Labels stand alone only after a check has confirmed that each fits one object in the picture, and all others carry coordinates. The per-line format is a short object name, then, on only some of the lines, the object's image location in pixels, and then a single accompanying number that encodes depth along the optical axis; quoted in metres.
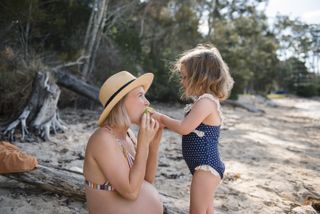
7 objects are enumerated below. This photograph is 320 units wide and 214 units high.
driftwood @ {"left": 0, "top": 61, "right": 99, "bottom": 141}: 6.54
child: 2.69
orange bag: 3.53
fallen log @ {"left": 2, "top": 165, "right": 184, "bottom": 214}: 3.51
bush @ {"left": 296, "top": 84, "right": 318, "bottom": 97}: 47.81
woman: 2.00
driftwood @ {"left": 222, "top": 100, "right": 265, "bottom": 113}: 18.57
